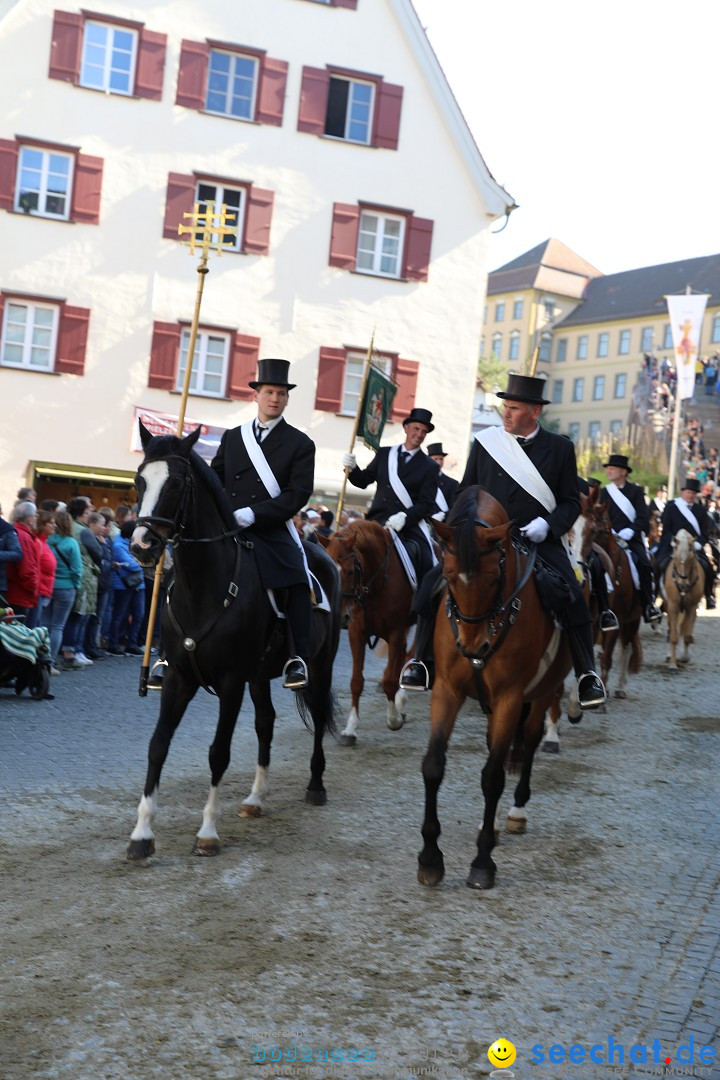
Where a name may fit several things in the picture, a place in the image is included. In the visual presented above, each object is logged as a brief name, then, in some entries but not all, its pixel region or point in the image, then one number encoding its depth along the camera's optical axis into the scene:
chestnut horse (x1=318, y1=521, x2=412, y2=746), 10.83
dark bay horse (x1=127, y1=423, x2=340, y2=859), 6.51
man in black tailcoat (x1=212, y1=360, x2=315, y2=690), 7.56
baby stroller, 11.85
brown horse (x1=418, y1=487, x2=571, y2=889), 6.33
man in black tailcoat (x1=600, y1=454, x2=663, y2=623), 15.19
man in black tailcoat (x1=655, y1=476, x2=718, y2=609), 18.25
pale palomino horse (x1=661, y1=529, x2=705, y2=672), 17.67
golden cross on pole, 8.65
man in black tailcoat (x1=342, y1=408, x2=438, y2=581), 11.94
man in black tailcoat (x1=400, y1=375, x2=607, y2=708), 7.41
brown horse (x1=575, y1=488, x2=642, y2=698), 13.80
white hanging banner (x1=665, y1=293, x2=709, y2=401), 36.12
